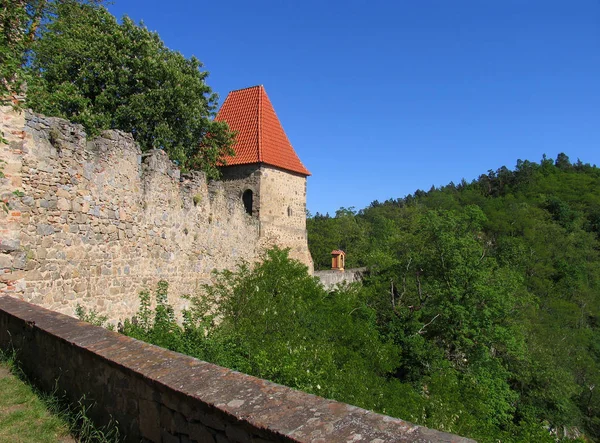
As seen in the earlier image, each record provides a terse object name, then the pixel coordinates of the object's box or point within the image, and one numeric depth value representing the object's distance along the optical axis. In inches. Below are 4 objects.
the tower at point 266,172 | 652.1
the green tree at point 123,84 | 564.1
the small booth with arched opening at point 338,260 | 1013.2
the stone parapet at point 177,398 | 78.5
